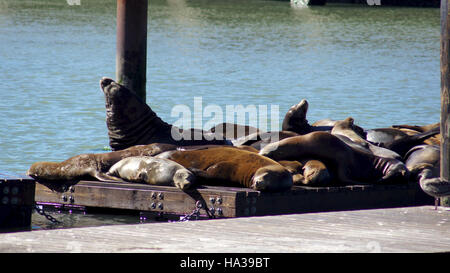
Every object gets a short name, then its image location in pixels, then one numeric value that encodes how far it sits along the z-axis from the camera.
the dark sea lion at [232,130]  21.06
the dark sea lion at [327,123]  22.46
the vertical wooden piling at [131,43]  24.53
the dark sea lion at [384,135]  21.27
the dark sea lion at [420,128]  22.50
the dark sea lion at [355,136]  19.39
